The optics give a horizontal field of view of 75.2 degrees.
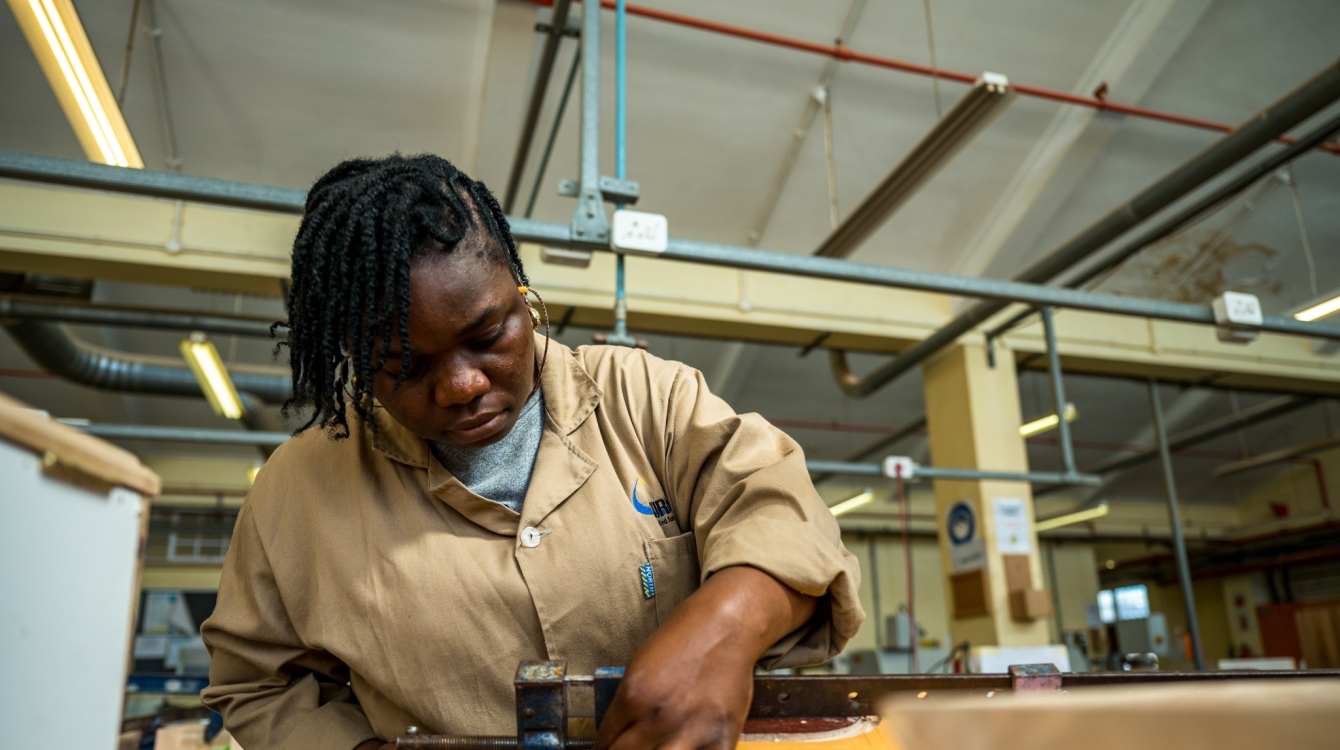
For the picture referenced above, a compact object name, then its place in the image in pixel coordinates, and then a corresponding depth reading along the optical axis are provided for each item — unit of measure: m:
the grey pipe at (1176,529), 5.59
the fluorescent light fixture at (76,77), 2.38
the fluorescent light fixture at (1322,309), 4.04
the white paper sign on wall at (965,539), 5.66
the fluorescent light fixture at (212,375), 4.87
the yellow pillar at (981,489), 5.50
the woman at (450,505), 0.94
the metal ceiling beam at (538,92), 3.28
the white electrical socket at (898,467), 4.52
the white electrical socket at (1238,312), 2.99
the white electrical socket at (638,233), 2.21
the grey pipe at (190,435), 3.69
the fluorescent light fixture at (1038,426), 6.00
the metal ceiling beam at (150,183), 1.89
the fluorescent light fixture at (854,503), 8.45
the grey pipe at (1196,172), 2.66
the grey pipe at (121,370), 5.64
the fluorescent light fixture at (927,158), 2.93
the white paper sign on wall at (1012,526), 5.62
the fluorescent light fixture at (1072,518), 10.37
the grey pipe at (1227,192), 3.42
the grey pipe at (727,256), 1.93
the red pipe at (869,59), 4.21
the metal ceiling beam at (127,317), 4.66
